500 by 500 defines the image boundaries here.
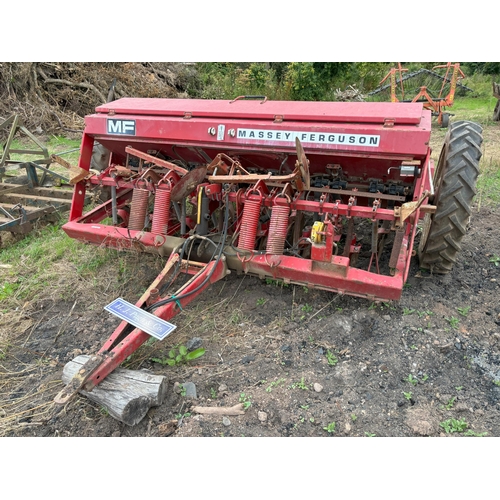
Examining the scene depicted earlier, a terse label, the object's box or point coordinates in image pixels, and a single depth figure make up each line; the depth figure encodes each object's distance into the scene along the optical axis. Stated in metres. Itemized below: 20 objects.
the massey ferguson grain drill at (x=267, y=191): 2.82
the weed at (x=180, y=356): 2.75
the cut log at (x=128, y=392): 2.26
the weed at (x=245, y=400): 2.38
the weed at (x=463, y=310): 3.20
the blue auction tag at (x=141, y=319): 2.47
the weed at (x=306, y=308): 3.24
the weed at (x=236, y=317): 3.20
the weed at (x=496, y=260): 3.90
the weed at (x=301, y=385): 2.50
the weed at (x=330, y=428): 2.25
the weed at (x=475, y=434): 2.22
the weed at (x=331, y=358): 2.71
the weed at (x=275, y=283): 3.54
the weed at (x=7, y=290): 3.55
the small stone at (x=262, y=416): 2.32
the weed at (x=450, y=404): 2.39
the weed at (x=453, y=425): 2.25
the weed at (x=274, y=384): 2.49
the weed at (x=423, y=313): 3.11
